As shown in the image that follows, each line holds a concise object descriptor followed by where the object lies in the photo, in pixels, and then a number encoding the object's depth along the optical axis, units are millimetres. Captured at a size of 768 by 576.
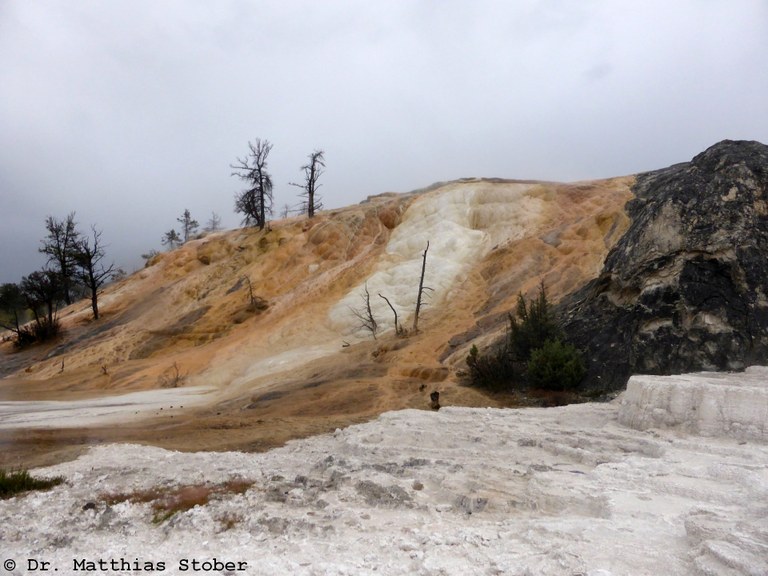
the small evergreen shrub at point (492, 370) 17234
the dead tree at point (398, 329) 24597
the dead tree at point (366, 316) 26641
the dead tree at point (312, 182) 42625
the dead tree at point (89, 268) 39781
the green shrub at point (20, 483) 8320
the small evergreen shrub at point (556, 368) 15844
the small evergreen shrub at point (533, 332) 18016
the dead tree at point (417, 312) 24875
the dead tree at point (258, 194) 41844
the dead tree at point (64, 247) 42938
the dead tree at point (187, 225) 68438
